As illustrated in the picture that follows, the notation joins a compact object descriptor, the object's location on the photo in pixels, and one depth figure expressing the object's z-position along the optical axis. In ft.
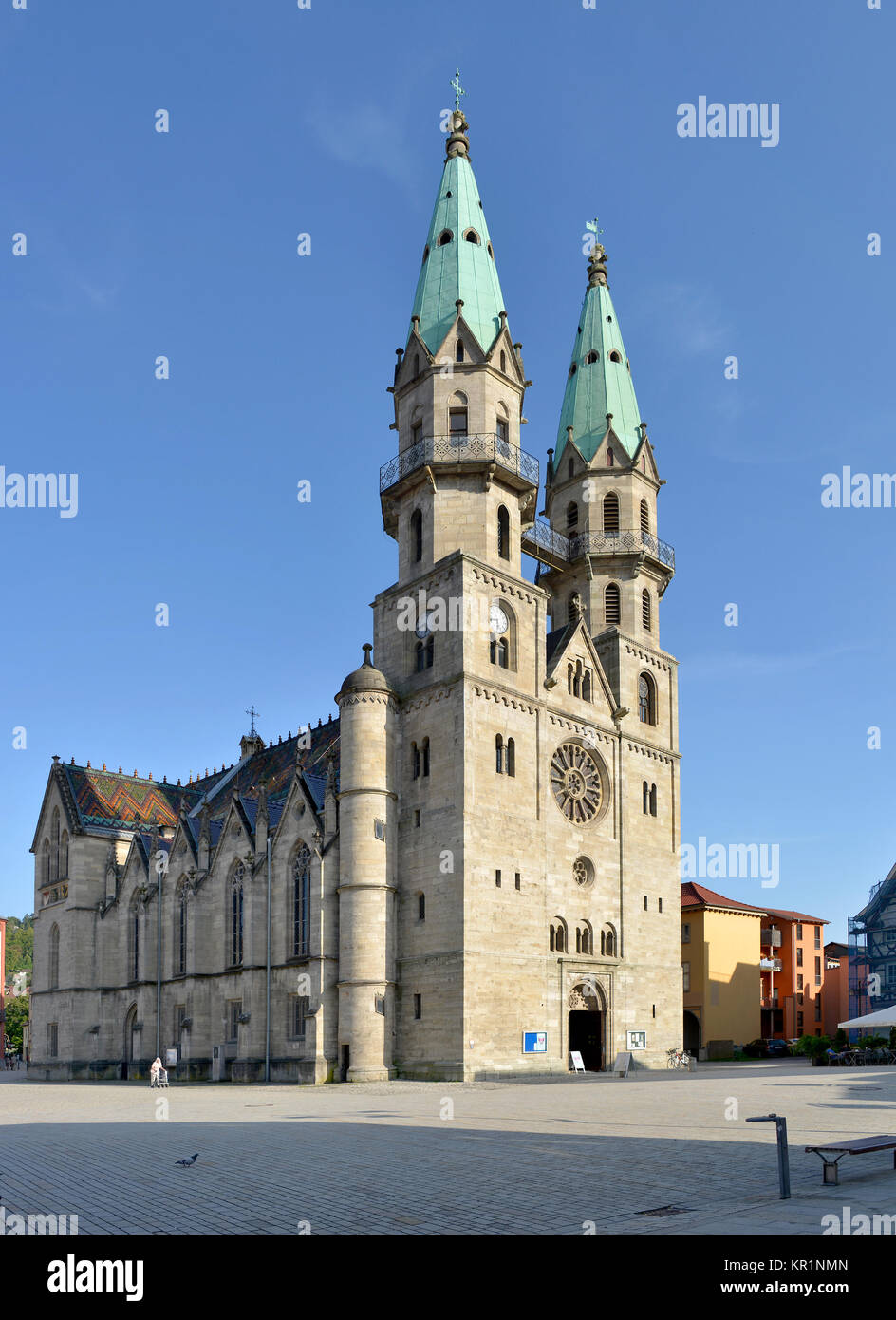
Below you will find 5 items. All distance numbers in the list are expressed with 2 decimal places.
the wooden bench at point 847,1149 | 46.37
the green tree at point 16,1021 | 400.88
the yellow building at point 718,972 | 234.58
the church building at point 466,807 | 151.33
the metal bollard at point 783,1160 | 43.75
